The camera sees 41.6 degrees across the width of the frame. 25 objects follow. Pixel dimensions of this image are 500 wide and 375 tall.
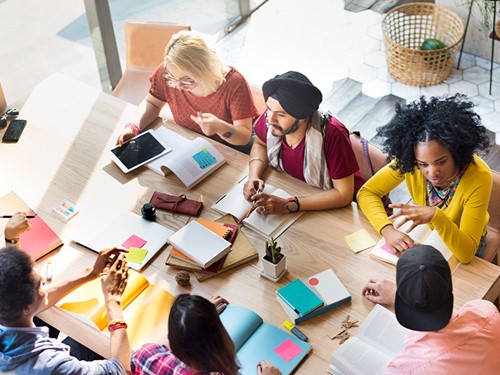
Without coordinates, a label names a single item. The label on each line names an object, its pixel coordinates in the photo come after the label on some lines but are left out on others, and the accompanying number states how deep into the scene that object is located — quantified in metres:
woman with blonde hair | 3.19
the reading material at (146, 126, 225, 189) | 3.08
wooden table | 2.49
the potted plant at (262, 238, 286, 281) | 2.51
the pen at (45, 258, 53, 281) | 2.69
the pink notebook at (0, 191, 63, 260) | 2.78
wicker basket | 4.71
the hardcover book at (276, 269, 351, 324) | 2.43
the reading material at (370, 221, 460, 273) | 2.57
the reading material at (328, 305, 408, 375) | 2.21
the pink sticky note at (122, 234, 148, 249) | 2.79
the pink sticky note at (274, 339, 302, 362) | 2.30
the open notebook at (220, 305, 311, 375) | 2.28
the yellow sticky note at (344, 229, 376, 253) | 2.68
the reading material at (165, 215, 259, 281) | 2.63
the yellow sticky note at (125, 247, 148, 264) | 2.72
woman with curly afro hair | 2.53
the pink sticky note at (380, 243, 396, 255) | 2.62
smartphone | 3.38
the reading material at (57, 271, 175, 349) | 2.46
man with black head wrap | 2.76
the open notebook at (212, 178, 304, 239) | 2.79
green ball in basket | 4.76
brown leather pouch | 2.93
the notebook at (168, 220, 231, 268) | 2.62
